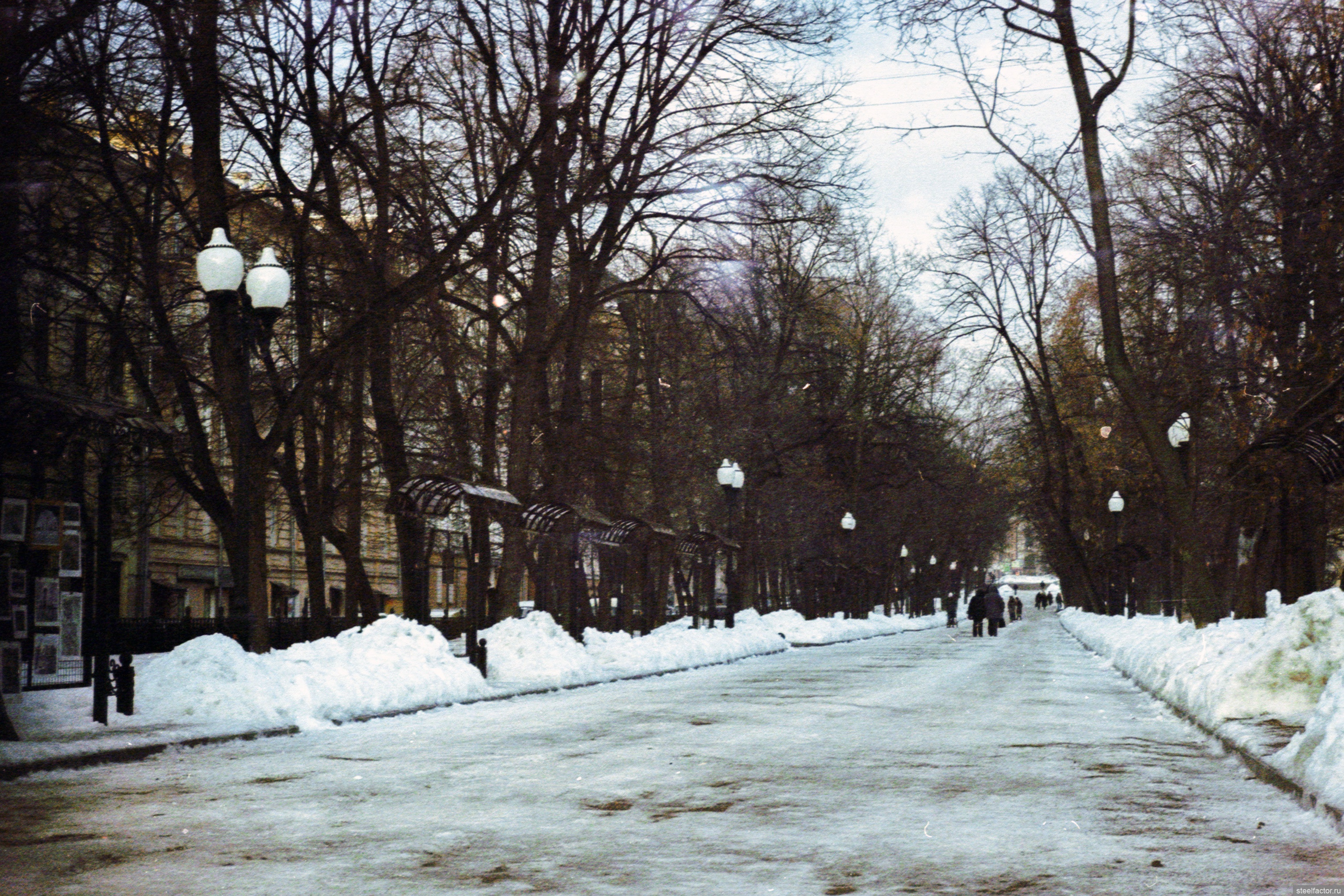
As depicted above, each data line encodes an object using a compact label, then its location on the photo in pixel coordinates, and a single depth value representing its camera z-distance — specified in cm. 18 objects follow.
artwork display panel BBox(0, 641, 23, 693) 1413
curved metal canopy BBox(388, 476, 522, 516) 2105
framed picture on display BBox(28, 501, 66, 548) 1783
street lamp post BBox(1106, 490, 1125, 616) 4362
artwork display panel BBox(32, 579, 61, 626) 1903
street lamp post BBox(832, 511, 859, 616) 5476
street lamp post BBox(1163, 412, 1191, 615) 2695
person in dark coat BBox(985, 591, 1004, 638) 5597
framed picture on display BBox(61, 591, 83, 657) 2170
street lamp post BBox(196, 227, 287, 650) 1510
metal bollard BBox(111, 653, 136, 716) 1391
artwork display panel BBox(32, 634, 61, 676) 1772
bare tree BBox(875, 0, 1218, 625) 2394
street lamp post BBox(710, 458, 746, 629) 3403
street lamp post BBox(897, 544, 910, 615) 8541
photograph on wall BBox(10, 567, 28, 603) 1745
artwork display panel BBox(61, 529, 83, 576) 1938
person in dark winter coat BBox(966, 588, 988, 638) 5419
